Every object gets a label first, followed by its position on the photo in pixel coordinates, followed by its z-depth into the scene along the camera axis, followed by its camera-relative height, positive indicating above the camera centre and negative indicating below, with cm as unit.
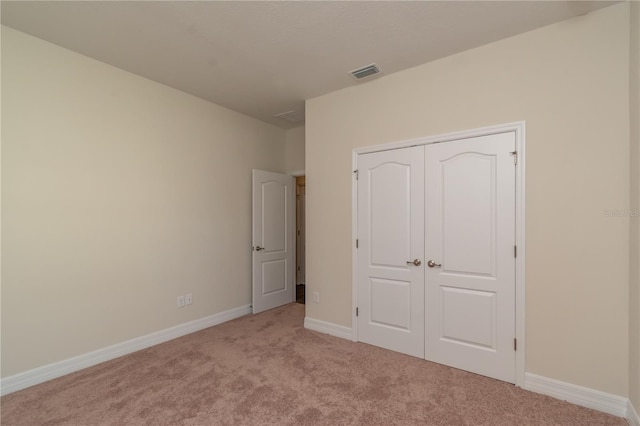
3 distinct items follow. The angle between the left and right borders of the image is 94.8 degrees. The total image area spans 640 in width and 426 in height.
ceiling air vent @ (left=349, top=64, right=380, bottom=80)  288 +140
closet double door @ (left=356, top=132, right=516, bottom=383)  244 -39
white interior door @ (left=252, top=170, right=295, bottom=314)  420 -43
